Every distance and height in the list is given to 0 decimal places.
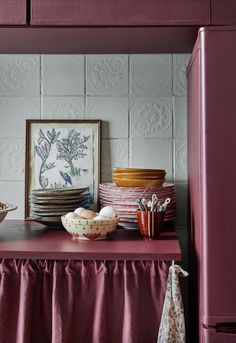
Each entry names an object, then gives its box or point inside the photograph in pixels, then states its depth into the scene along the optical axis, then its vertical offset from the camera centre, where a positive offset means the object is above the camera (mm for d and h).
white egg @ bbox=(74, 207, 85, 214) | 1653 -135
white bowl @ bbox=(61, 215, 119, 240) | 1558 -189
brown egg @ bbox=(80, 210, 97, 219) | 1608 -147
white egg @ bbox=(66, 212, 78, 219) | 1593 -149
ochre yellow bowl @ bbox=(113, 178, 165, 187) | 1780 -33
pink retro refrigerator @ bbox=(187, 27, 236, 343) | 1325 -20
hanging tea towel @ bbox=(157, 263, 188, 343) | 1357 -434
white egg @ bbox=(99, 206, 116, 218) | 1631 -141
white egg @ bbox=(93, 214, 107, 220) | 1586 -155
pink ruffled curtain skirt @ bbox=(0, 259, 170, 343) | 1409 -399
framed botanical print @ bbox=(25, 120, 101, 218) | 2014 +94
